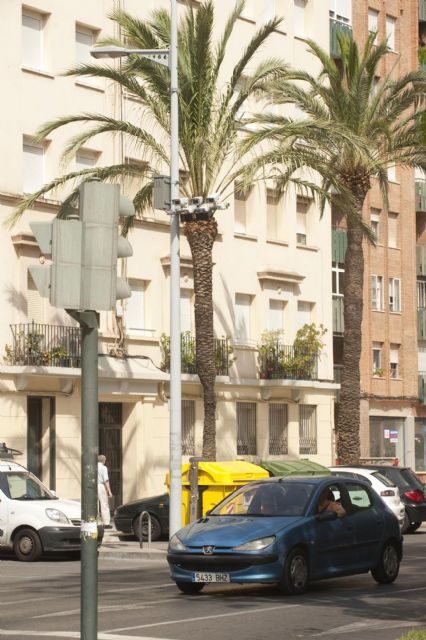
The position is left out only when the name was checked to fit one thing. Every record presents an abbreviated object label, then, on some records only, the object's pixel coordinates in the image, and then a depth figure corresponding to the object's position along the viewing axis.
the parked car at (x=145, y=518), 30.45
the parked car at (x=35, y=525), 25.59
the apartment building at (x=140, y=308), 36.84
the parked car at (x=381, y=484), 31.39
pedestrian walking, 32.49
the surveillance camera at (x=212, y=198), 28.03
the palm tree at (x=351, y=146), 36.00
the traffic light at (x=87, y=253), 7.85
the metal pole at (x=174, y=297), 27.00
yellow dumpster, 29.22
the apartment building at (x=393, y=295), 54.91
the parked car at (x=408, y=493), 33.78
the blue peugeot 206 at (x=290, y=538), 16.72
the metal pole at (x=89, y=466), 7.75
